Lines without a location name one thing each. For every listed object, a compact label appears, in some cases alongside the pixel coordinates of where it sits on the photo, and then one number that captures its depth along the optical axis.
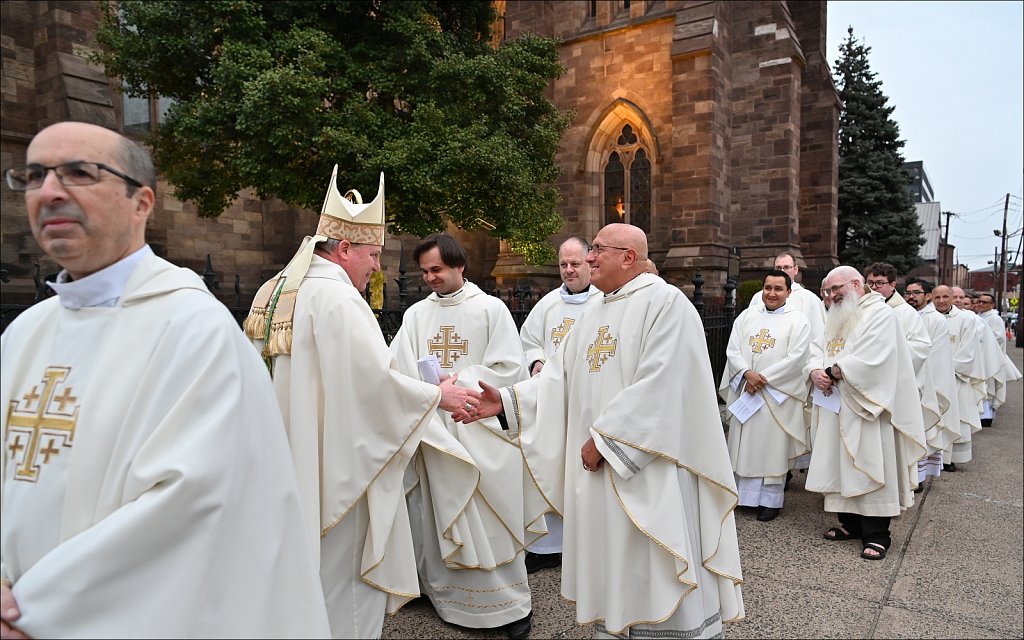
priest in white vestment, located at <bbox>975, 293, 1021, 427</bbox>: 10.38
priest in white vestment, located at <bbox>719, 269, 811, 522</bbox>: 5.78
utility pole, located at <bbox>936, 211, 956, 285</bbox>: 49.92
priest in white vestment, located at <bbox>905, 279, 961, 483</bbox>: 7.09
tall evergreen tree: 23.06
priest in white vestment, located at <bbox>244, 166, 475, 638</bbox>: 2.60
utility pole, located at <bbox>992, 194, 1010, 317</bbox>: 40.69
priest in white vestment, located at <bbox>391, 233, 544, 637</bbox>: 3.49
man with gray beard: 4.99
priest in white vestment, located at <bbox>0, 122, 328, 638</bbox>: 1.33
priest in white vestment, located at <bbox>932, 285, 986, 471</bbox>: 8.65
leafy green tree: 9.34
